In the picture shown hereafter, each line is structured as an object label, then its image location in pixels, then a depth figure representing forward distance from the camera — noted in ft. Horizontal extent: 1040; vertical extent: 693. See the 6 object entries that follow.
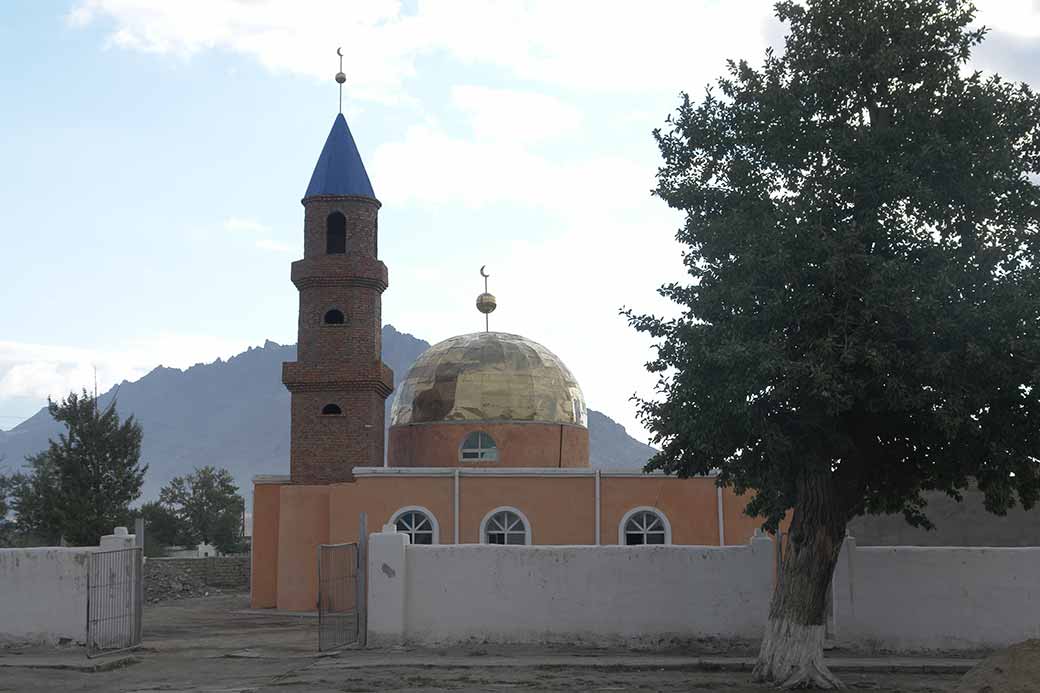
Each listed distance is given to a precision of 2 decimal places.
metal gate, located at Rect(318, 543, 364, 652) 69.05
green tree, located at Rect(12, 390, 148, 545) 150.51
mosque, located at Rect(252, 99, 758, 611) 103.04
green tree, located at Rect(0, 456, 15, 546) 203.08
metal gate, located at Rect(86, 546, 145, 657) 67.26
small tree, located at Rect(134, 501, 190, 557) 231.91
